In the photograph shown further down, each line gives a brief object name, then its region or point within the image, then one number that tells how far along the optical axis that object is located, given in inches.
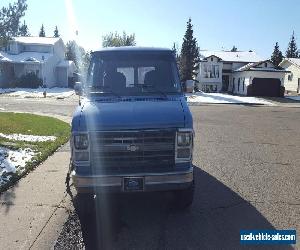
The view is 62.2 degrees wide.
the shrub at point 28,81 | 1280.7
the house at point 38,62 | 1295.0
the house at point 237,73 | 1352.2
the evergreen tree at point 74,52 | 2176.0
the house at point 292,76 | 1596.9
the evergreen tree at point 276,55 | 1959.2
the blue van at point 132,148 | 144.2
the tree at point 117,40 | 2103.7
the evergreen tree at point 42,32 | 2803.0
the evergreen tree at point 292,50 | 2655.2
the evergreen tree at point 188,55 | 1515.9
